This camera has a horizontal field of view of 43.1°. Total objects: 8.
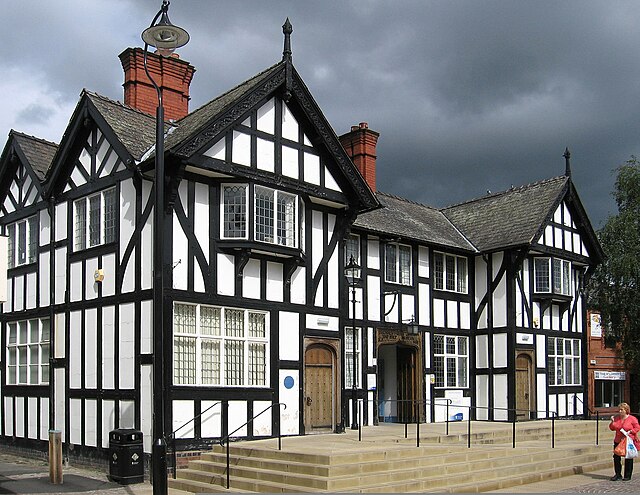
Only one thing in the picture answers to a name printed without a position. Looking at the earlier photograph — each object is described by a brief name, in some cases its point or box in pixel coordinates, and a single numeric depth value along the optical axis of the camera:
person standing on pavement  16.88
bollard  17.25
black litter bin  17.33
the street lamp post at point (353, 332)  21.88
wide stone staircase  15.09
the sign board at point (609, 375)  35.84
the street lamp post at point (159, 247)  12.26
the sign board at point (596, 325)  35.44
